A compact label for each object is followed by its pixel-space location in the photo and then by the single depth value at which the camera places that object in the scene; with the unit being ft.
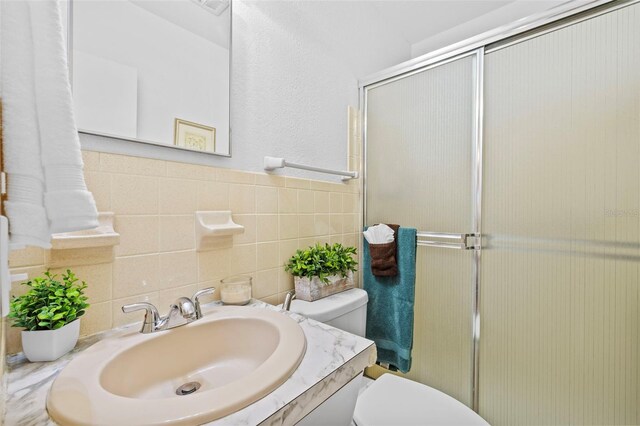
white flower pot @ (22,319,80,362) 1.82
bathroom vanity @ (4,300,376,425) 1.39
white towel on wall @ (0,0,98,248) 1.13
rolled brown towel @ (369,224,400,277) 4.23
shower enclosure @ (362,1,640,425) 3.15
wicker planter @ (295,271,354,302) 3.60
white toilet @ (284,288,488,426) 3.28
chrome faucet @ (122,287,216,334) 2.27
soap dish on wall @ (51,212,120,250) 2.09
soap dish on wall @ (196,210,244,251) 2.89
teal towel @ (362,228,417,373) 4.16
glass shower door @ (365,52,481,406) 4.08
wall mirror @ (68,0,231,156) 2.35
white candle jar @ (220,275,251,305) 2.97
